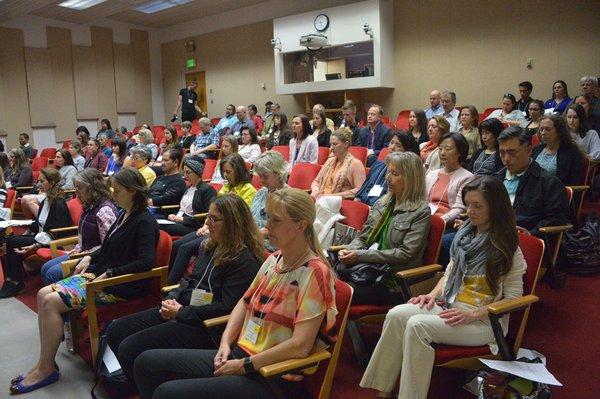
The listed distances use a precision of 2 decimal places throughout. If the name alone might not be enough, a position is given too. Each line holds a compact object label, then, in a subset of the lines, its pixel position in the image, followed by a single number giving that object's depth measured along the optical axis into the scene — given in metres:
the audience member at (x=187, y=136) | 8.23
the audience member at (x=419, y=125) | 5.00
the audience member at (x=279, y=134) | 6.51
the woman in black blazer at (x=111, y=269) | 2.51
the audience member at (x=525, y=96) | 6.39
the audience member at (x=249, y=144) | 6.05
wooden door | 12.02
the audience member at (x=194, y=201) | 3.97
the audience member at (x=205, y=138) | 7.64
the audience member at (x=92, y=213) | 3.11
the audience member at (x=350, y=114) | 6.54
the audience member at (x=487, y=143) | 3.66
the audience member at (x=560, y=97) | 5.84
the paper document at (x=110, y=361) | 2.35
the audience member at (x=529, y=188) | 2.74
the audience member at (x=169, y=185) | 4.50
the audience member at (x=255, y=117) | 8.94
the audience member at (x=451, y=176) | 3.20
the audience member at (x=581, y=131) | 4.22
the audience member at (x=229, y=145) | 4.99
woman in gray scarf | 1.86
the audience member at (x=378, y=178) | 3.67
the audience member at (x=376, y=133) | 5.51
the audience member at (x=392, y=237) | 2.38
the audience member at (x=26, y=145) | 9.61
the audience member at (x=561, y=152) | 3.42
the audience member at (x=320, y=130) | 5.85
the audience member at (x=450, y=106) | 6.00
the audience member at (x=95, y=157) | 7.06
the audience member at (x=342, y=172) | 3.99
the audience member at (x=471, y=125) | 4.72
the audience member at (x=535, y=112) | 5.53
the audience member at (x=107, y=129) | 10.56
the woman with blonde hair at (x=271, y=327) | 1.59
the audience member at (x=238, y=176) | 3.65
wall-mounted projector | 8.29
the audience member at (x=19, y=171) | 6.35
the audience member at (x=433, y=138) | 3.96
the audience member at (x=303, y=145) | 5.26
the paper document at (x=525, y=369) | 1.73
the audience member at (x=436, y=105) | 6.51
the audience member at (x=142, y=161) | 5.00
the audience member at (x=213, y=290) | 2.05
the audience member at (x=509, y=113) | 5.88
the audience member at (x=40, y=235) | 3.68
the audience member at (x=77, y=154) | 7.49
